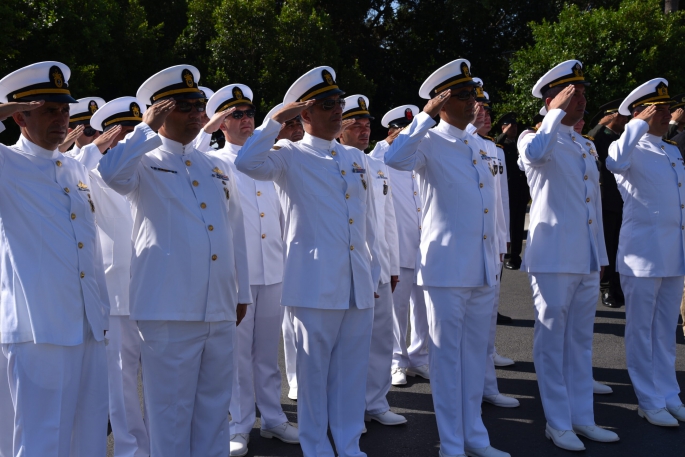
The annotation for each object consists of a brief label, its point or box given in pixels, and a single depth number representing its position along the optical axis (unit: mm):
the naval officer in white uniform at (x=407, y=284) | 6945
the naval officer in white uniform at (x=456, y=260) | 4953
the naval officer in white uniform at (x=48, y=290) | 3723
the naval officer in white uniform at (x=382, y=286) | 5828
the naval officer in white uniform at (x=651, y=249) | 5758
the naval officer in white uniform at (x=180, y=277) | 4098
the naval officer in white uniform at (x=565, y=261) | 5262
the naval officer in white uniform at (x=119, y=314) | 4852
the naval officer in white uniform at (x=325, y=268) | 4648
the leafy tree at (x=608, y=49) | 15250
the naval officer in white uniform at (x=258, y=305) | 5375
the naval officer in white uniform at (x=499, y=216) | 6156
